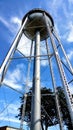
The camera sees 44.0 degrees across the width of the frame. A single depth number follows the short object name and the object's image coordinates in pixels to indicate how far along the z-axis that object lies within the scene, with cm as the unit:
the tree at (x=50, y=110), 1510
